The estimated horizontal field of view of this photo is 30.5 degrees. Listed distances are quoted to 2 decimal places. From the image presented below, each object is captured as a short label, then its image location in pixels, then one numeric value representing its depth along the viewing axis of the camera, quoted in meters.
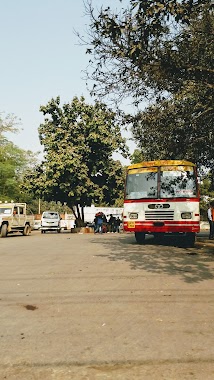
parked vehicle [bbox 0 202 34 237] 23.95
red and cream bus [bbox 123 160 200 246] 13.54
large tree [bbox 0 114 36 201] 50.69
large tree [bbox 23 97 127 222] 32.94
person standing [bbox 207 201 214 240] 19.62
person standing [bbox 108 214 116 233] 35.56
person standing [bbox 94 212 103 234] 26.75
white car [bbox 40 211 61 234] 34.22
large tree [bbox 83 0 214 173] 6.80
